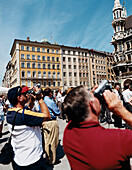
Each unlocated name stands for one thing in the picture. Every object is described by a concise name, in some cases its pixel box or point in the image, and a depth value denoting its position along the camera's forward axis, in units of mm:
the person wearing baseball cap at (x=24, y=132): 1975
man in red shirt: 1028
